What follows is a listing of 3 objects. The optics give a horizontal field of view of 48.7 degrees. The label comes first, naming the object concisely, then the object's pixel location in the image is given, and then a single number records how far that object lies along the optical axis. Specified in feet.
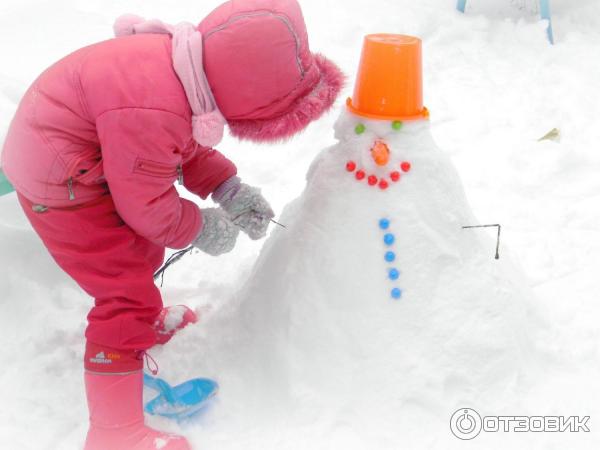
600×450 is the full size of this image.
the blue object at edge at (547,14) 9.64
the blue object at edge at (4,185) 4.58
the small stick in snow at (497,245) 4.00
